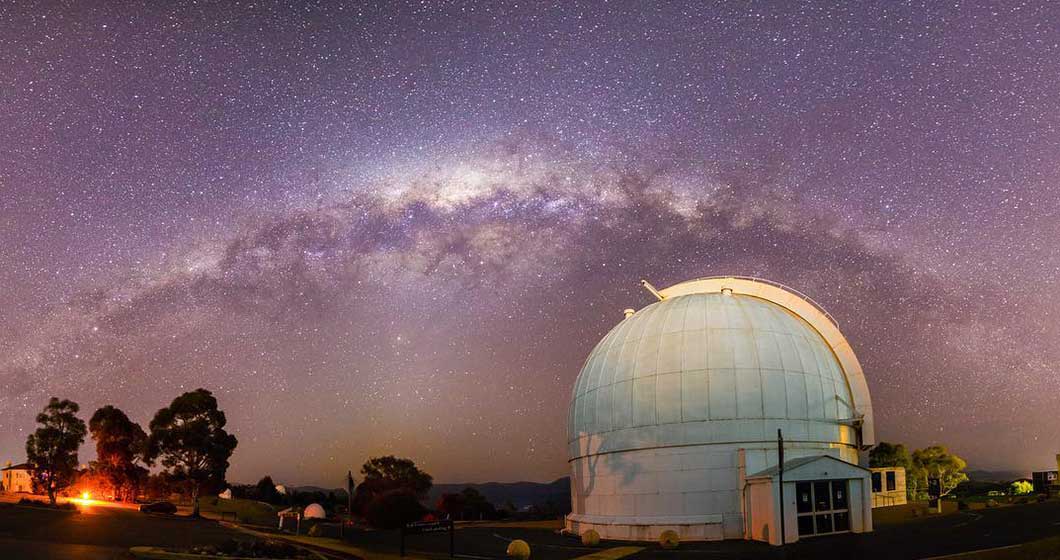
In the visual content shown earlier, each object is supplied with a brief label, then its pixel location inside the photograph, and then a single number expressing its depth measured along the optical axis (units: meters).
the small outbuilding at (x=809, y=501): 29.41
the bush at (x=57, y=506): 47.50
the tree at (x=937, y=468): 79.44
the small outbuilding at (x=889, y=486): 47.15
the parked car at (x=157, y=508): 53.06
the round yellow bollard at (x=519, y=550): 25.77
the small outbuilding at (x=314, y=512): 65.19
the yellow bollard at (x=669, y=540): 29.72
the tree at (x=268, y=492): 92.69
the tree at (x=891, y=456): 80.38
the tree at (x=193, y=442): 57.25
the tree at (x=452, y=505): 68.48
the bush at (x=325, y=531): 42.38
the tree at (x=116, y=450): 64.12
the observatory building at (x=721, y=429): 31.07
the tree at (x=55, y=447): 62.31
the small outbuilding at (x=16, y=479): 93.81
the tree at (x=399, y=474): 89.51
